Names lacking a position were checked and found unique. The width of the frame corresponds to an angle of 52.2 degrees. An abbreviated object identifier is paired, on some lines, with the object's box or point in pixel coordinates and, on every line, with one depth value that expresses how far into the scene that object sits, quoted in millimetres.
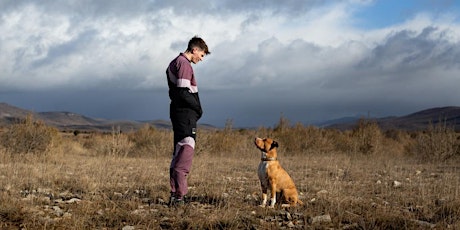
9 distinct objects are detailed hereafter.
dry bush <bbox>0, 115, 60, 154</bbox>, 17938
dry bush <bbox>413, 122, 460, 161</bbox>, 19922
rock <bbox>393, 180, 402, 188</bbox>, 9955
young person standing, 6918
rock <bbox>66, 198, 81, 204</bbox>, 7252
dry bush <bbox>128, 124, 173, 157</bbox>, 21797
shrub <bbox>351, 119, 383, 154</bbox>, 24344
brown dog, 7100
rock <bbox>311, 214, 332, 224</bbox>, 6281
